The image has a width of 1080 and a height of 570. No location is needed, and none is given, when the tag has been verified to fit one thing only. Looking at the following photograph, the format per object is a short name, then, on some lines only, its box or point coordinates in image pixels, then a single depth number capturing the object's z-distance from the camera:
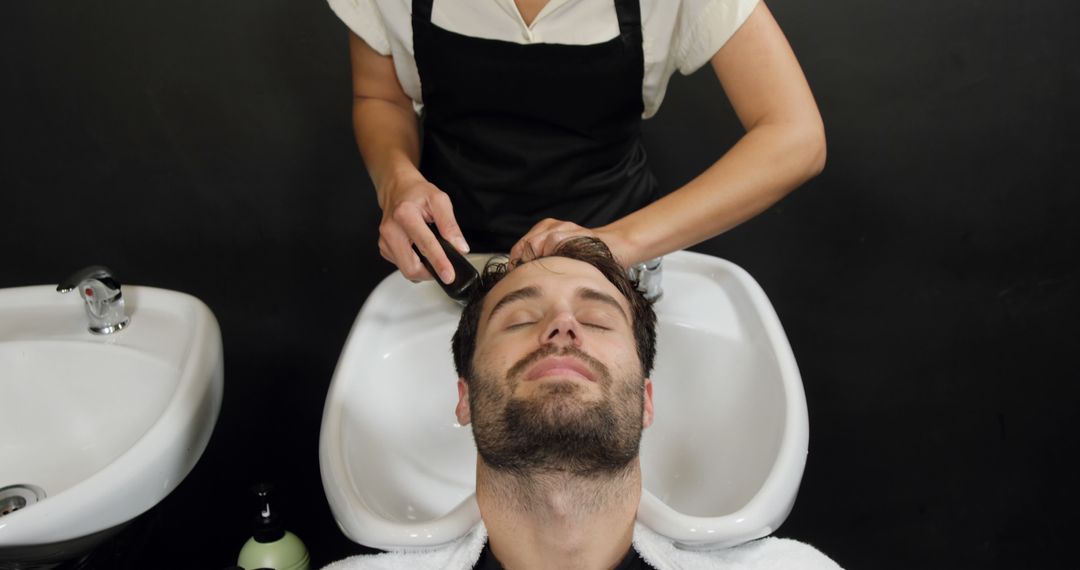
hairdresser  1.30
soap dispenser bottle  1.42
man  1.08
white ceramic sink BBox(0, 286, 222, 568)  1.21
